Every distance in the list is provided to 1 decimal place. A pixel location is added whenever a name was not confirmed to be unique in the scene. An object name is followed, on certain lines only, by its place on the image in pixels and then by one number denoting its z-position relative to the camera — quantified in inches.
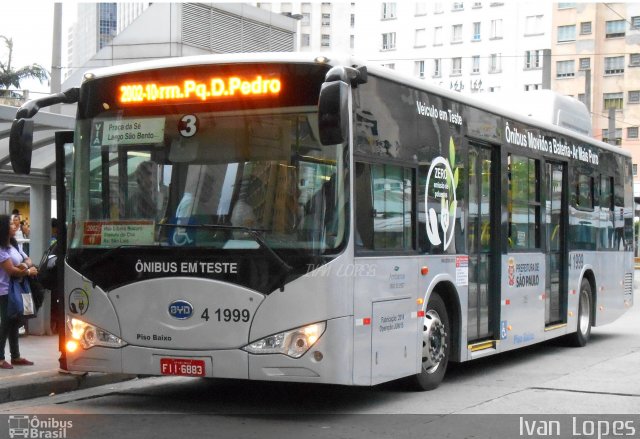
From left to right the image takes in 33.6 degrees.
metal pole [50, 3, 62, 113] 775.7
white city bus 339.3
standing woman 443.2
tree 2588.6
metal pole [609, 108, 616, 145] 1966.0
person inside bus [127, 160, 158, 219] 356.8
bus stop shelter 529.0
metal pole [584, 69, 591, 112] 1530.5
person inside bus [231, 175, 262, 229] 341.1
